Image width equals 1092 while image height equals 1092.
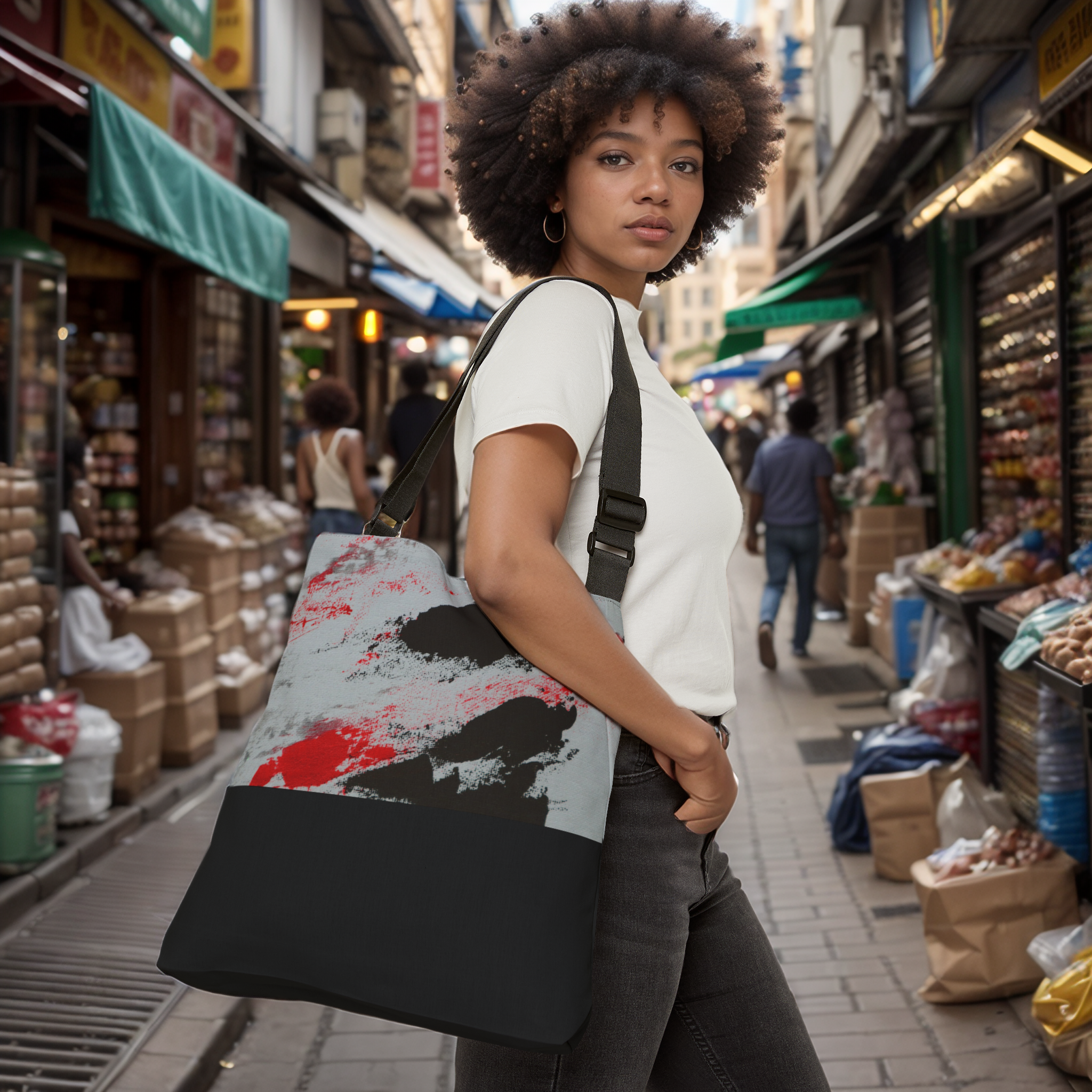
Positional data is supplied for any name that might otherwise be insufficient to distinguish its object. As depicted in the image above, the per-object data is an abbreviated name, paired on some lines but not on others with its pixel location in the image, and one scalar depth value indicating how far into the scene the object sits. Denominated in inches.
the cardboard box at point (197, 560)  298.7
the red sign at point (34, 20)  226.5
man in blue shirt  395.2
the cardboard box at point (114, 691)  236.4
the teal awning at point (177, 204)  206.1
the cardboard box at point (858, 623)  412.2
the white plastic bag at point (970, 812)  175.2
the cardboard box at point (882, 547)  394.6
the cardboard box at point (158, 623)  259.1
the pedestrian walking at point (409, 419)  406.3
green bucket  187.3
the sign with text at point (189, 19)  271.7
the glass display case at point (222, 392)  374.6
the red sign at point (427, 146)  679.7
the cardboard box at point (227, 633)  300.5
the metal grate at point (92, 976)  139.9
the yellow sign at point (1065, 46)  183.5
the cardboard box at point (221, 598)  297.9
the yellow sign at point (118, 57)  252.5
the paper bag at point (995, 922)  148.2
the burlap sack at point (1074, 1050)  124.4
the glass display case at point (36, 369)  206.7
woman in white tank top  335.0
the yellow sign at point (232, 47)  395.5
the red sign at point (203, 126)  319.9
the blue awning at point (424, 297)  471.5
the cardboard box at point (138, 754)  233.9
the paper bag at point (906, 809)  191.0
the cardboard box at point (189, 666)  259.3
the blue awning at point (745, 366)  924.6
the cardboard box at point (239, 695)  301.9
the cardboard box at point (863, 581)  403.5
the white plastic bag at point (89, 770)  213.0
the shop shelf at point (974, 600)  221.9
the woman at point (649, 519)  56.4
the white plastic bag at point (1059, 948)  134.3
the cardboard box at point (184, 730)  261.6
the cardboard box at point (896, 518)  393.7
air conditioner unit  495.2
